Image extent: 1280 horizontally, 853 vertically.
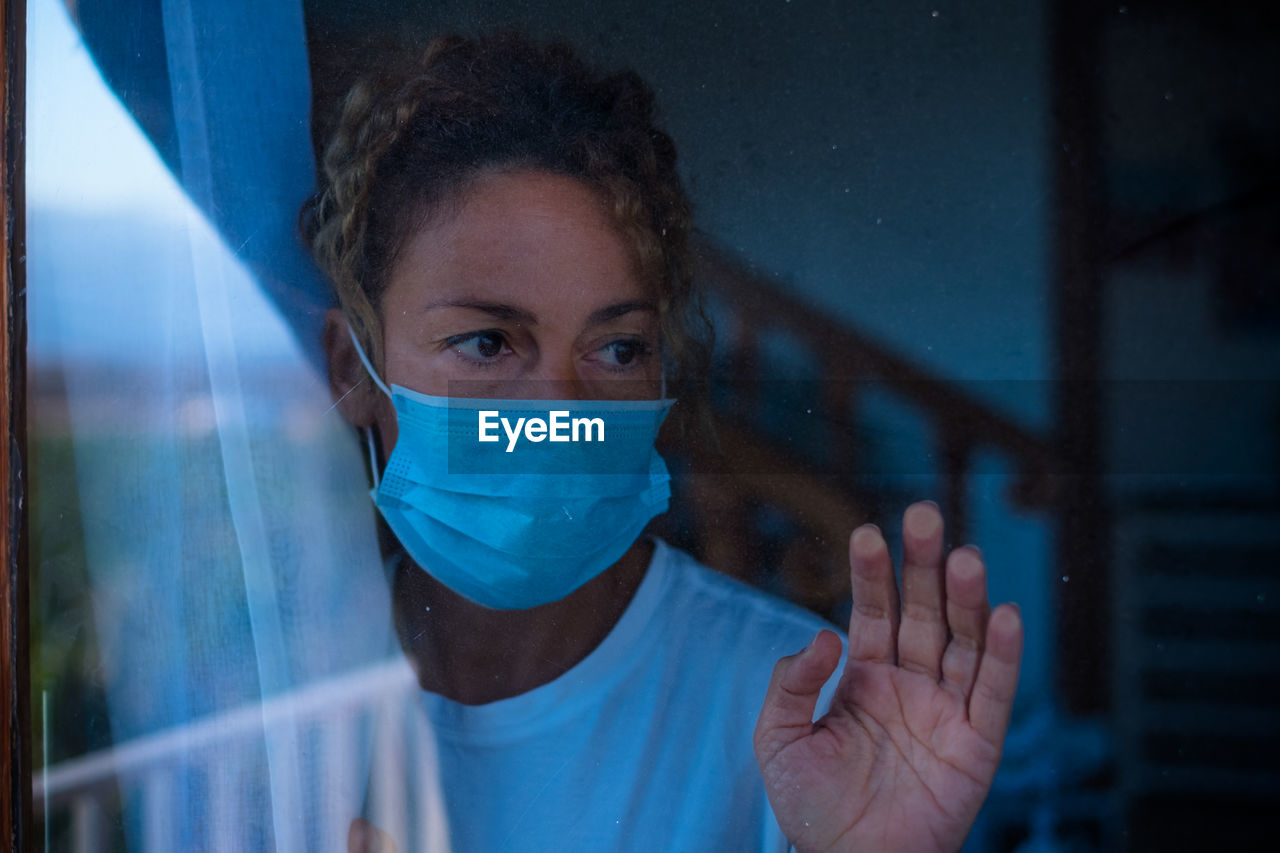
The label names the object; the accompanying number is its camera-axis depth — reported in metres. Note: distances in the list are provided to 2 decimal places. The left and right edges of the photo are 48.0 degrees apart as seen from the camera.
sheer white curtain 0.76
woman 0.72
